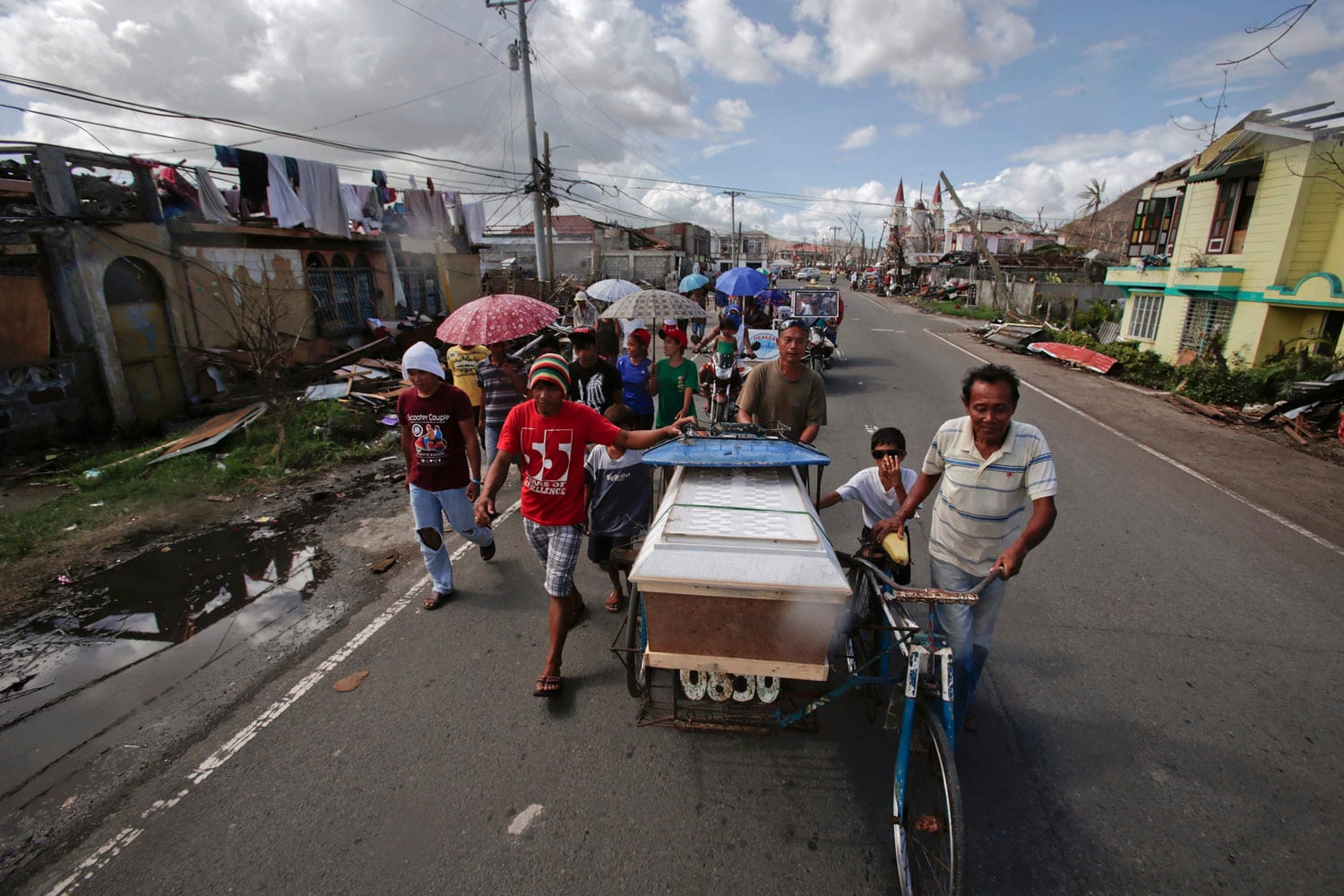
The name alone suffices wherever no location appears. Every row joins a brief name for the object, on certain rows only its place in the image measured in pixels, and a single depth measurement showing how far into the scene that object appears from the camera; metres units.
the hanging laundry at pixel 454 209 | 18.61
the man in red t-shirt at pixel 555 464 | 3.46
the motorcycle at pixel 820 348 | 12.52
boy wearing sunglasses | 3.30
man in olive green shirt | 4.24
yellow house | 11.50
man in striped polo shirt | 2.62
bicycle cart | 2.26
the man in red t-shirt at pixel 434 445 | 4.23
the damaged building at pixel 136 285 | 8.42
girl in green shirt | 5.62
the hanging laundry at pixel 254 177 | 11.66
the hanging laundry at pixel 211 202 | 10.85
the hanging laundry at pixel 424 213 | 17.11
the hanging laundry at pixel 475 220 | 19.30
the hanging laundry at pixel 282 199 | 12.20
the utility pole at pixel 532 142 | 18.17
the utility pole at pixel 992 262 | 26.08
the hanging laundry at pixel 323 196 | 13.06
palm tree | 47.12
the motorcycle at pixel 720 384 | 7.73
